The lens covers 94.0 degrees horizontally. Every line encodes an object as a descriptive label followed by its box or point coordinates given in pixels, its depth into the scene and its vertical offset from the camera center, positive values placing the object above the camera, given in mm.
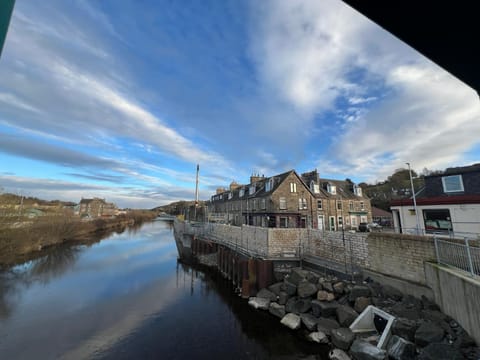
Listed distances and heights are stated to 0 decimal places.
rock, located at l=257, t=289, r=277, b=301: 12055 -4172
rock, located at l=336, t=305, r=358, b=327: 8580 -3694
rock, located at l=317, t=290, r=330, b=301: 10169 -3442
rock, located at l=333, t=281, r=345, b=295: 10312 -3154
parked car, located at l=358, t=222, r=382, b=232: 21484 -824
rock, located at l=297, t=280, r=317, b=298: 10641 -3369
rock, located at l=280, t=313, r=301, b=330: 9500 -4401
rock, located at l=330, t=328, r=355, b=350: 7691 -4096
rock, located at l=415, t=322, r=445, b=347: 6367 -3250
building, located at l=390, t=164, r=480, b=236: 12367 +1006
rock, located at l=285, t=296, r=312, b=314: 10188 -4000
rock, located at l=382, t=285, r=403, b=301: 9109 -3015
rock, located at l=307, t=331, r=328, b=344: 8391 -4448
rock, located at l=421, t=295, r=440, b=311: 7945 -2994
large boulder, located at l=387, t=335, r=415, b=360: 6387 -3727
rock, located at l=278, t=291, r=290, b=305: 11359 -4028
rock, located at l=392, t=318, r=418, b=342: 6908 -3355
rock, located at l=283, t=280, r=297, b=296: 11484 -3596
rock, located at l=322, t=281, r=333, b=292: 10562 -3163
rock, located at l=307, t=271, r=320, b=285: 11500 -3055
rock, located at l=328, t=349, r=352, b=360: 7270 -4419
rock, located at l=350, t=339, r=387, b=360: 6723 -4020
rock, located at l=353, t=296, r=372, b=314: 8906 -3335
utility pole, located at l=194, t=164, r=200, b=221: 43619 +5113
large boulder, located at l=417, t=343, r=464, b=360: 5539 -3303
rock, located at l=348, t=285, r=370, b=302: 9453 -3069
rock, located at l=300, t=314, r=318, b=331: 9162 -4233
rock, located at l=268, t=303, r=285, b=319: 10602 -4399
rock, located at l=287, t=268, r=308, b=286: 11945 -3093
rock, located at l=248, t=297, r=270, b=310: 11656 -4486
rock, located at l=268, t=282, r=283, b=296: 12427 -3905
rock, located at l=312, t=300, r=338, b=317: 9430 -3770
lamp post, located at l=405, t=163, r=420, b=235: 14270 +731
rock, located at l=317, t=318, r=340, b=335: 8648 -4134
